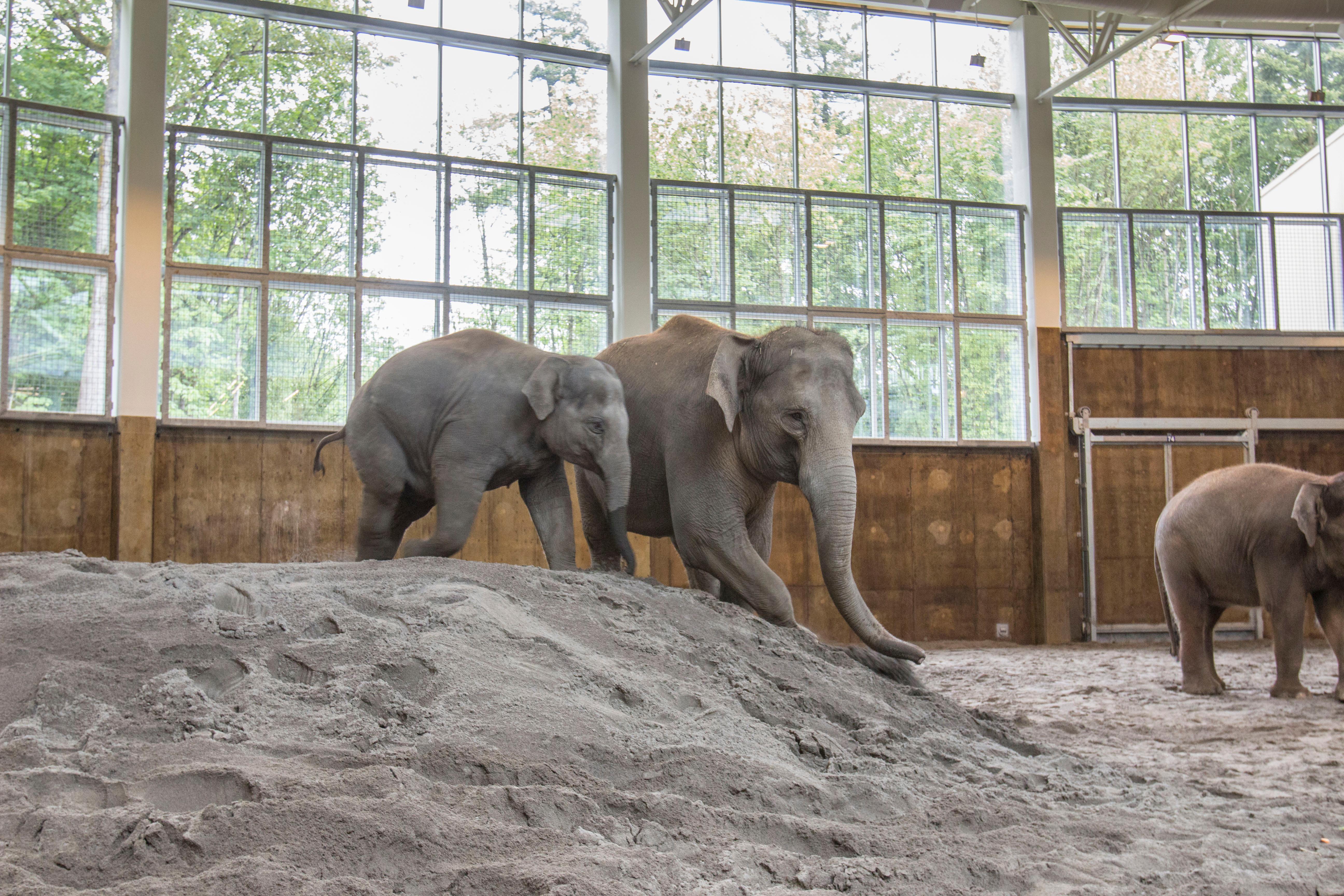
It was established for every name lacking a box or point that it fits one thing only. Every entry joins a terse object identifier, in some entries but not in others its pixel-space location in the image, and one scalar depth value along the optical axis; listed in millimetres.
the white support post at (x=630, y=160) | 13203
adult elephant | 5914
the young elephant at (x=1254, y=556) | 7711
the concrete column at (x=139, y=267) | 10820
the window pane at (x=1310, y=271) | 15062
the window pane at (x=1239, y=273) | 14922
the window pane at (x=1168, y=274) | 14758
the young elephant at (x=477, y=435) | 6574
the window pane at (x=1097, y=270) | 14750
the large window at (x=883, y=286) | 13688
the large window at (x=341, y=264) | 11578
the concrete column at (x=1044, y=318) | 13984
